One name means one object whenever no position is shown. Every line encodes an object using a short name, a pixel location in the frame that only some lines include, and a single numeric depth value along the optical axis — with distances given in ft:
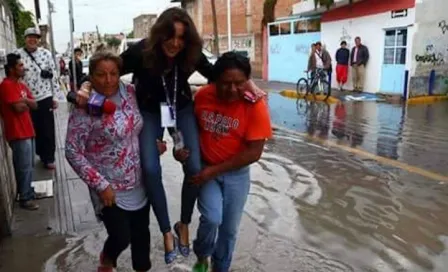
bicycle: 50.54
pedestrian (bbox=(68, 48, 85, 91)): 46.48
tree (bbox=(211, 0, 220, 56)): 98.95
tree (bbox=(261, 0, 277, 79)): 83.87
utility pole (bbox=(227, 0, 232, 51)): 100.57
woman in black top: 9.56
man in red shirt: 16.31
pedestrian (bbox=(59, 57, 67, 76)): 77.76
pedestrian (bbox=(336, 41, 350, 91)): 54.95
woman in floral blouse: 9.32
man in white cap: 20.76
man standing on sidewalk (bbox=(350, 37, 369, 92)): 53.16
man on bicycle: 52.11
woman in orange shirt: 9.94
